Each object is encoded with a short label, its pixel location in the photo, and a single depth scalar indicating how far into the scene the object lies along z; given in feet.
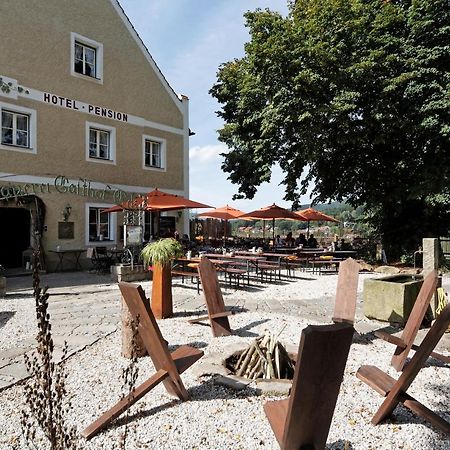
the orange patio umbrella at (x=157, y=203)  38.63
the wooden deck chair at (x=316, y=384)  6.25
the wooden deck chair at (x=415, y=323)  12.06
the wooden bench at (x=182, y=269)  28.60
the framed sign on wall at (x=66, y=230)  43.86
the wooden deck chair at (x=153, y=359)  9.80
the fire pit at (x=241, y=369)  11.94
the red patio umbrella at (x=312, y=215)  60.54
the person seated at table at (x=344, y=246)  59.13
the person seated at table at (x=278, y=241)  62.95
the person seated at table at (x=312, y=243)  59.62
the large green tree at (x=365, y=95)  44.75
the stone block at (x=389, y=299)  20.11
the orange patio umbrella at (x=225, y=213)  61.99
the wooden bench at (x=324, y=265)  41.98
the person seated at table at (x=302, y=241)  61.76
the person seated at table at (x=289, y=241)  60.01
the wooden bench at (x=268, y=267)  33.26
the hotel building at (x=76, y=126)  41.37
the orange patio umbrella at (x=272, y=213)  49.93
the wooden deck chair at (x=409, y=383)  8.86
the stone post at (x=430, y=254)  22.58
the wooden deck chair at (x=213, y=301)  17.74
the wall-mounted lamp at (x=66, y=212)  44.09
